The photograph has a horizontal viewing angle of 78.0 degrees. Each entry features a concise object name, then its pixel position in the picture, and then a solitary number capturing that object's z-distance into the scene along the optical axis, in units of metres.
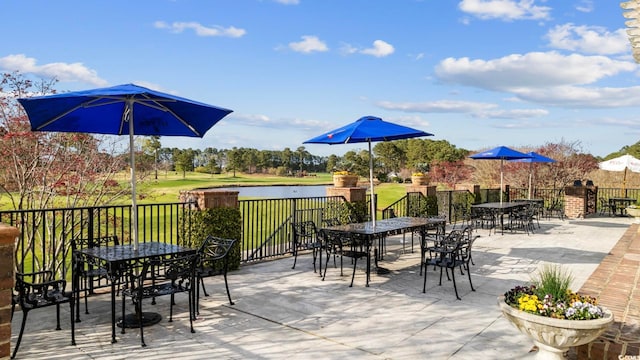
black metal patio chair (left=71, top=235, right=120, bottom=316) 4.08
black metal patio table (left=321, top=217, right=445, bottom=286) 5.75
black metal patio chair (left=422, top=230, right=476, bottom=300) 5.02
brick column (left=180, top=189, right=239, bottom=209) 5.89
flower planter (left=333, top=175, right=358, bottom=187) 8.96
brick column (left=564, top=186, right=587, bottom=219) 14.41
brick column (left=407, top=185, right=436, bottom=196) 11.42
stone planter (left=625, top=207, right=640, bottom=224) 10.23
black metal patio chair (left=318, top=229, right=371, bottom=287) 5.67
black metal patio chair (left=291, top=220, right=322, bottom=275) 6.33
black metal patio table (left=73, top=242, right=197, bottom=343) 3.77
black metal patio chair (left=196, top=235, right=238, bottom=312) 4.43
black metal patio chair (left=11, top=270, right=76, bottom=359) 3.32
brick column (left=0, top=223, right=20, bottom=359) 2.26
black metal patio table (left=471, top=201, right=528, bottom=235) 10.58
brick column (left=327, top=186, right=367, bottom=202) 8.79
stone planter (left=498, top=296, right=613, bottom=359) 2.57
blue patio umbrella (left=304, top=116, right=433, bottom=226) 5.75
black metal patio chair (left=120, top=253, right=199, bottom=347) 3.58
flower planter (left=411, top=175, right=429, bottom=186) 11.51
